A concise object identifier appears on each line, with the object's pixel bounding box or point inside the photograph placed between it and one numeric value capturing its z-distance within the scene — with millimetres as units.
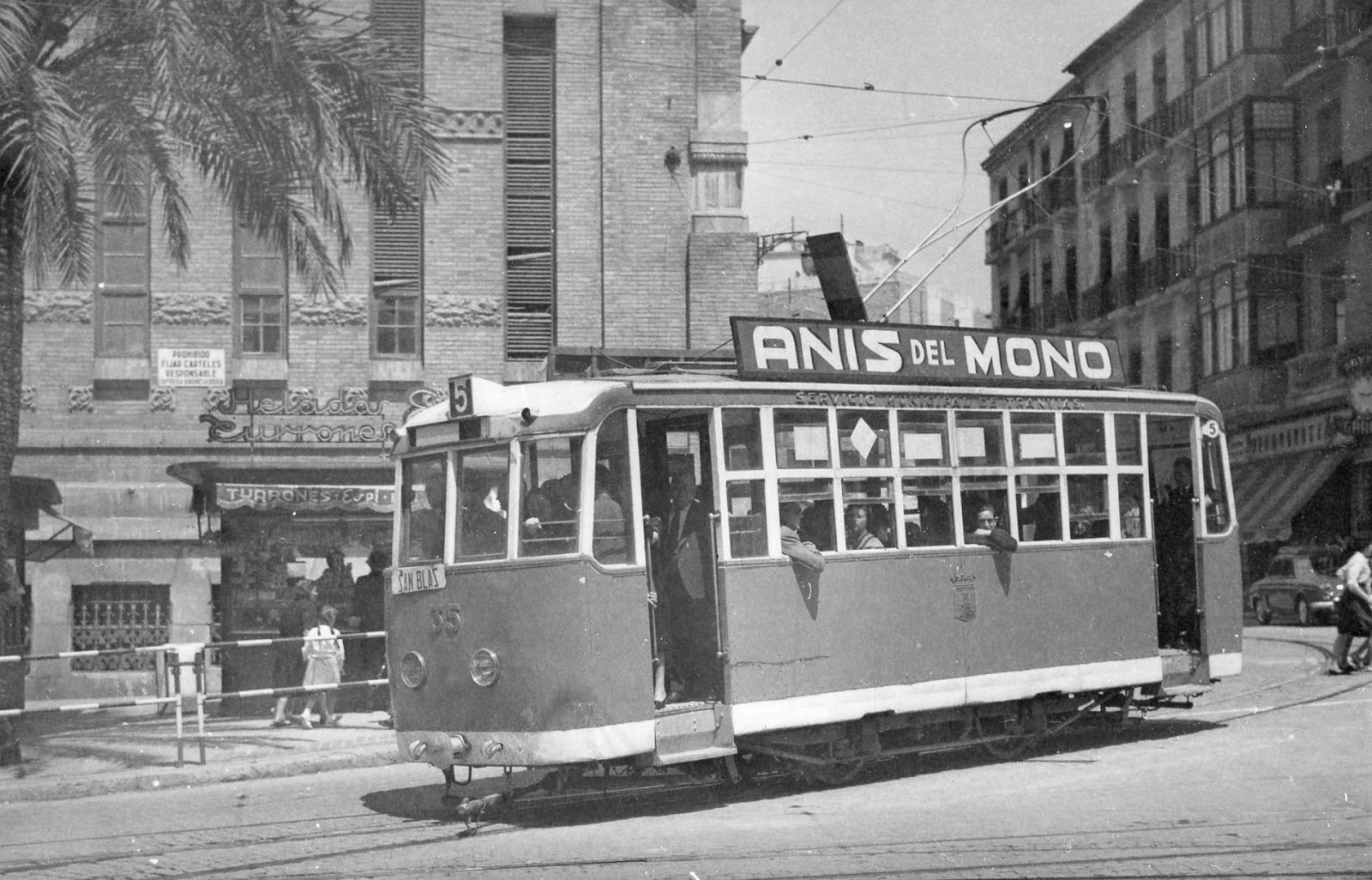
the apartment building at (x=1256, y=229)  33719
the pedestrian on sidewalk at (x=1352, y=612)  18875
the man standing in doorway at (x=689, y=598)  11102
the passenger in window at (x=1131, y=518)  13734
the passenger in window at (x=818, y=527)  11539
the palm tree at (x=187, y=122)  13789
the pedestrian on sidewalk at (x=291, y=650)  17656
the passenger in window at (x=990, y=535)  12484
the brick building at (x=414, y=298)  23219
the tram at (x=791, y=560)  10445
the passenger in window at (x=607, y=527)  10484
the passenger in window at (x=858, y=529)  11742
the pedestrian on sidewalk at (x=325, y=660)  17188
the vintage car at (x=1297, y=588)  31234
